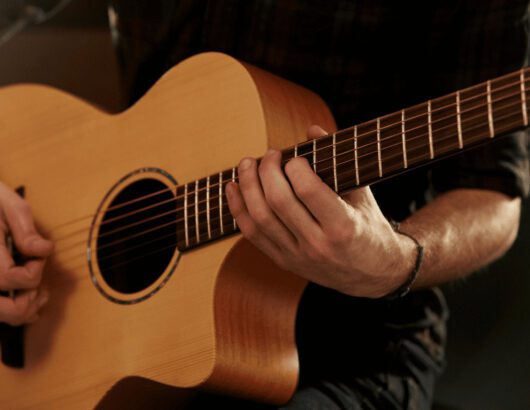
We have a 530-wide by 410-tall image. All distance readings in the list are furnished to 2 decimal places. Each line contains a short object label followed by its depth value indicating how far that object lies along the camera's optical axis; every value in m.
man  1.37
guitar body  1.27
